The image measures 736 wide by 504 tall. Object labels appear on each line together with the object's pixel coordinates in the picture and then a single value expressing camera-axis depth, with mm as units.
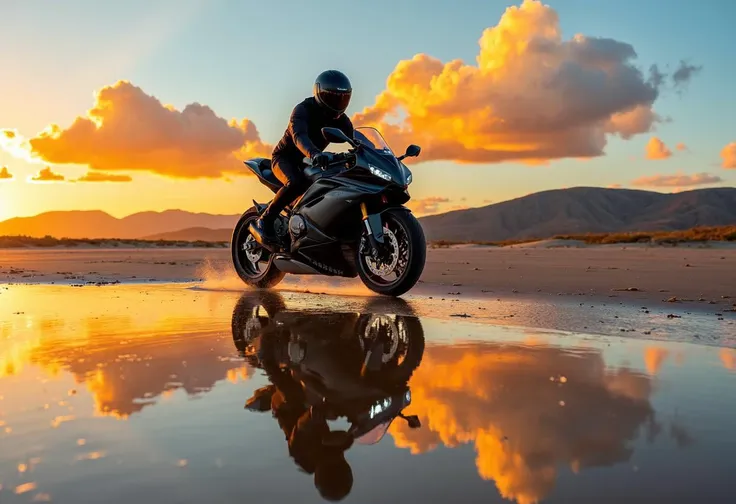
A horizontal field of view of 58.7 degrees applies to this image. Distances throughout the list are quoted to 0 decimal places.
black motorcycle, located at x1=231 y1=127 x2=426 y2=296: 6789
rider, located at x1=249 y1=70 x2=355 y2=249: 7385
